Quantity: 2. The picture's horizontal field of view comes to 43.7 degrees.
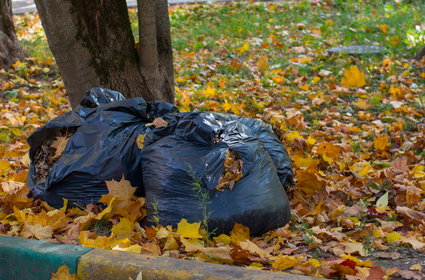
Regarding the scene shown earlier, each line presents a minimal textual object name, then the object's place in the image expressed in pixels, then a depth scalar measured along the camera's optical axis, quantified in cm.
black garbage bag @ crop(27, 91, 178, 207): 300
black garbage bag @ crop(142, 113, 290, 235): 273
